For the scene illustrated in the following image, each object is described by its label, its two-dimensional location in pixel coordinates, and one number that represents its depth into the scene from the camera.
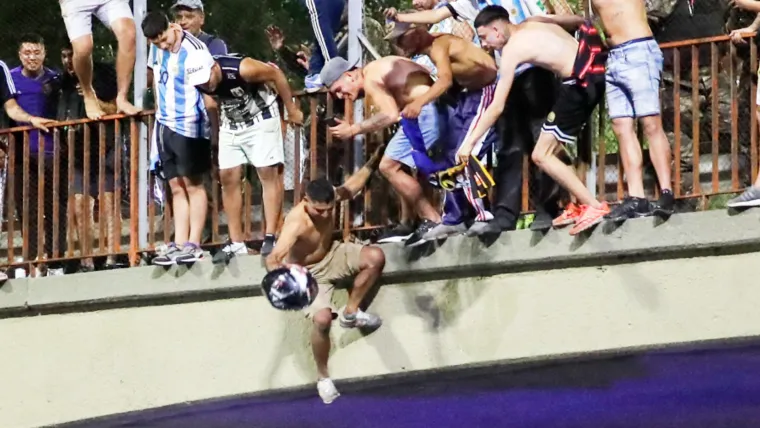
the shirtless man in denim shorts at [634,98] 17.80
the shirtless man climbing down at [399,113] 19.33
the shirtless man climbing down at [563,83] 18.22
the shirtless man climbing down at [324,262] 18.86
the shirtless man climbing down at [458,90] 18.89
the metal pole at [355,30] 21.03
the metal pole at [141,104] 21.77
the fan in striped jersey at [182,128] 20.37
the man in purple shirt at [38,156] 22.25
